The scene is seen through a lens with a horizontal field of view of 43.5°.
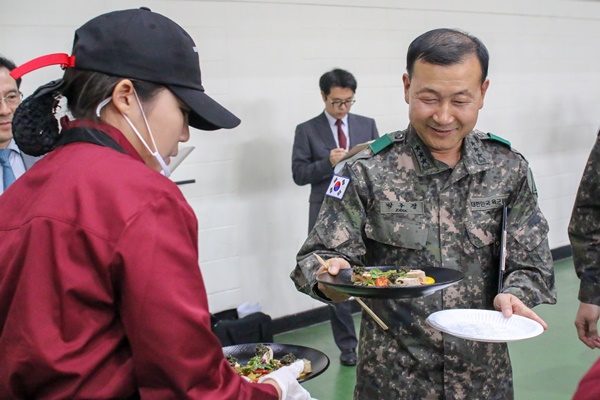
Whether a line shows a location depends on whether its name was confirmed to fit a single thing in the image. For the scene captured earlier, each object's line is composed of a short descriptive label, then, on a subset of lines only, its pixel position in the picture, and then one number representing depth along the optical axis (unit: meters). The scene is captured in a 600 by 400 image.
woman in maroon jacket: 1.15
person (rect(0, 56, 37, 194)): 2.87
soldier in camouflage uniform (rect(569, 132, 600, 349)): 2.40
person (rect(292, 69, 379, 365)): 4.64
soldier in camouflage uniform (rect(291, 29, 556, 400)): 1.89
